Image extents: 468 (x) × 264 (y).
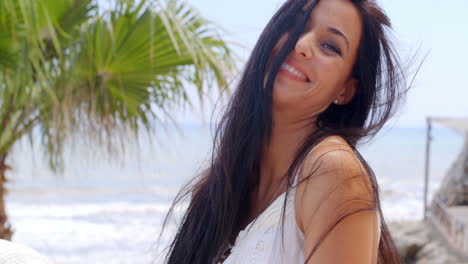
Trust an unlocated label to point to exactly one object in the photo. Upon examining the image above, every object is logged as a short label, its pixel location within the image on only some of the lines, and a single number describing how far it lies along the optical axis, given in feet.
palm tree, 8.82
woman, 3.56
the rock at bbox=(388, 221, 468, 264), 22.26
